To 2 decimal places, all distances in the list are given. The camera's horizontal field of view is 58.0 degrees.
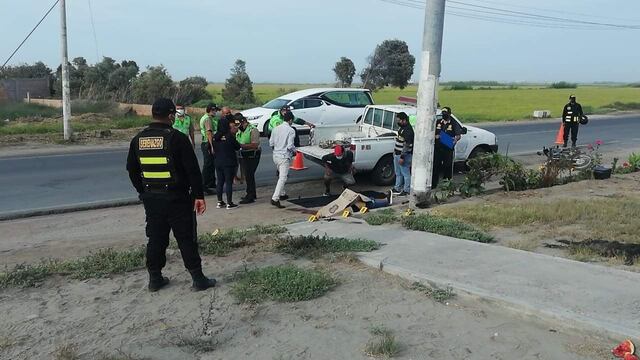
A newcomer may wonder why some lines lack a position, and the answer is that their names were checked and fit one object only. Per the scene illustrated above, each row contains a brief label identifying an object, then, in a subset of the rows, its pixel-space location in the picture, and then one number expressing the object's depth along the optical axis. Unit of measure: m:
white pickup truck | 11.48
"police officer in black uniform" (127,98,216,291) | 4.84
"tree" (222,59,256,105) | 44.47
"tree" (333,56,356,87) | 53.26
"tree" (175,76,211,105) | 38.65
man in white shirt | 10.02
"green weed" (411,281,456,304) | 4.73
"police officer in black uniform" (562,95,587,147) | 17.14
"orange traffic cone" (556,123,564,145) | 17.81
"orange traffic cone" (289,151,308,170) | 12.06
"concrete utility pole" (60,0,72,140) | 19.08
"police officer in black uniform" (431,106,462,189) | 10.96
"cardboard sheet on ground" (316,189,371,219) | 8.62
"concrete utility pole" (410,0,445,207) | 8.70
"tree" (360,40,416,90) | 59.44
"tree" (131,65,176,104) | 37.03
